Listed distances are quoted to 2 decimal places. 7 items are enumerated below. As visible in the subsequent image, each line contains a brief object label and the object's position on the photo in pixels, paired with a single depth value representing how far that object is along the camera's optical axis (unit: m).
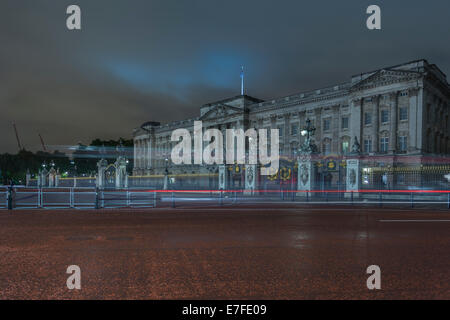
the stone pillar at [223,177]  28.74
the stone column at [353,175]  22.36
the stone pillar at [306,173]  24.17
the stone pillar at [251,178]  28.95
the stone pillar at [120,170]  43.72
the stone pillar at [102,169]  41.16
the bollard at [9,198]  13.77
